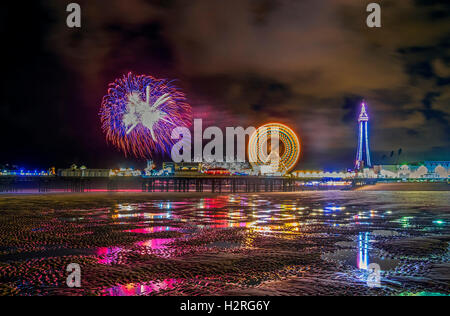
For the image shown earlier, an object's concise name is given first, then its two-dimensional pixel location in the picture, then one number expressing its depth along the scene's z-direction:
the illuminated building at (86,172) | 97.64
